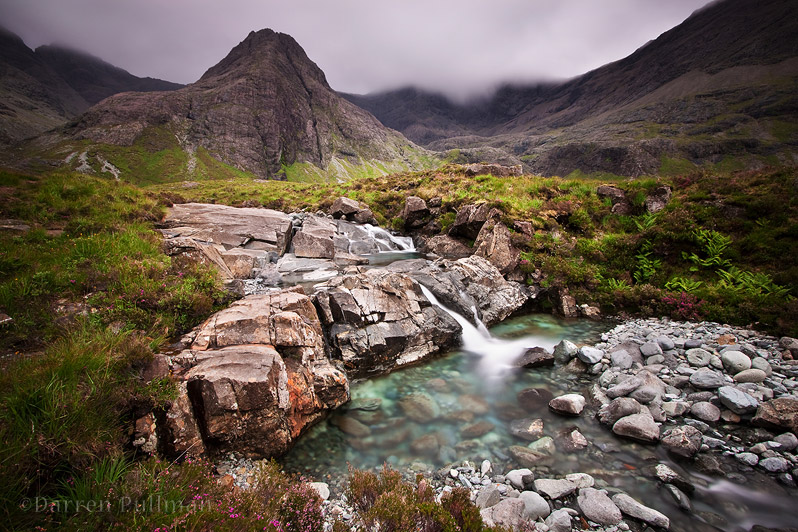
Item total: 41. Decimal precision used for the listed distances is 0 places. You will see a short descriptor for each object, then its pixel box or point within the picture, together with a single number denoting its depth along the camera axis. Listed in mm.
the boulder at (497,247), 14883
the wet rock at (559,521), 4195
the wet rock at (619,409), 6434
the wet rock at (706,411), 5984
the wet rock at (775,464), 4969
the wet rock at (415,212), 22828
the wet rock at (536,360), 9094
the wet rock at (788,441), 5152
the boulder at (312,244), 17766
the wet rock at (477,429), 6656
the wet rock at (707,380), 6641
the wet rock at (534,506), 4449
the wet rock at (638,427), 5852
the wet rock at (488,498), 4664
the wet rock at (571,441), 5938
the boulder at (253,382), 5000
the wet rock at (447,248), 18047
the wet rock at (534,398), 7449
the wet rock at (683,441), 5453
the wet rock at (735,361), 6969
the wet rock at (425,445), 6205
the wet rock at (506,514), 4152
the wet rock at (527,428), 6441
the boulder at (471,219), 17141
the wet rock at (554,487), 4754
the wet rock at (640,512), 4277
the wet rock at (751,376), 6551
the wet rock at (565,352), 9055
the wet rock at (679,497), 4603
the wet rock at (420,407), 7250
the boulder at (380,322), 8555
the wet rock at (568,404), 6848
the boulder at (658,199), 14537
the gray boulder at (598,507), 4328
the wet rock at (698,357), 7467
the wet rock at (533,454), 5715
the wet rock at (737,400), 5781
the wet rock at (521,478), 5117
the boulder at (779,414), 5363
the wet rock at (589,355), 8484
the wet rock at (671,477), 4930
